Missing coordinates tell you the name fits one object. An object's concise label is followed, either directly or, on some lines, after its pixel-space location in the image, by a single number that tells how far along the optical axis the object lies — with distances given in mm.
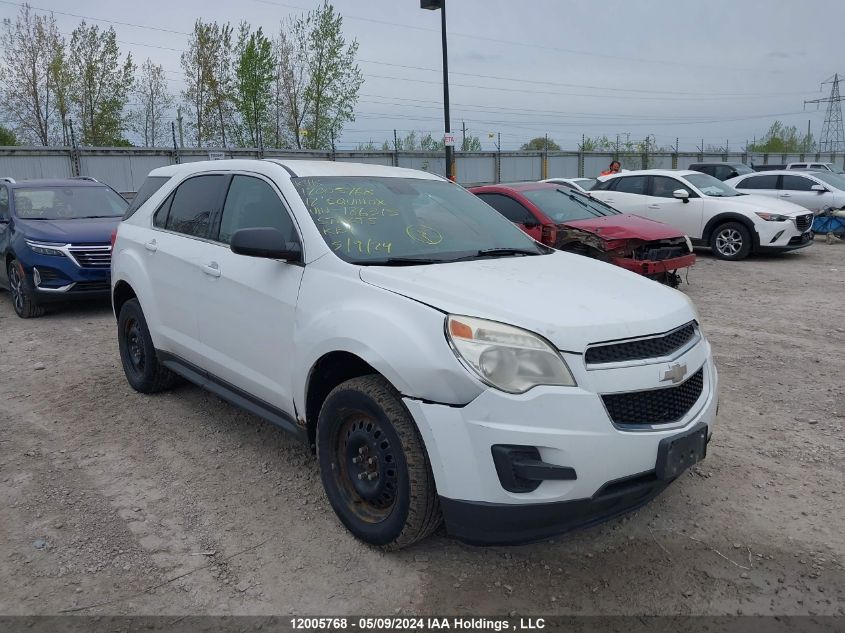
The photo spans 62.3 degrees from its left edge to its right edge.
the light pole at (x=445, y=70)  17141
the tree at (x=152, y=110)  31141
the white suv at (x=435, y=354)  2682
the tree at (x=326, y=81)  30984
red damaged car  8453
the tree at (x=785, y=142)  59969
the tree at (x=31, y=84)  28578
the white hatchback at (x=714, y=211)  12375
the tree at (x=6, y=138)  35434
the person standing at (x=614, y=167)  18672
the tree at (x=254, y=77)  30422
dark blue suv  8133
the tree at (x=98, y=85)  29391
